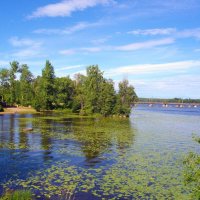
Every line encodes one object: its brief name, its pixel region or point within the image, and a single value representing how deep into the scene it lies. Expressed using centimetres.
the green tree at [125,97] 11131
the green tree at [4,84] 14259
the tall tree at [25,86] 14150
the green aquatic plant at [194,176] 1590
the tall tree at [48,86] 13288
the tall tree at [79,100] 12371
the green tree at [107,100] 10998
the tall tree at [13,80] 14390
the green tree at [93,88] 11381
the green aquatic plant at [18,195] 1986
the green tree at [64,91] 13571
